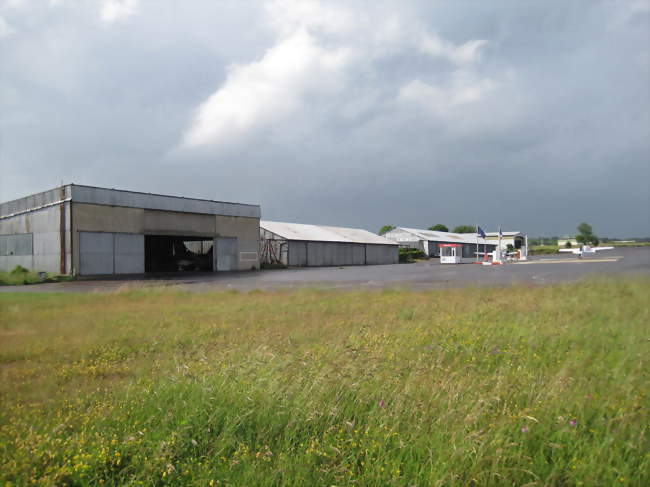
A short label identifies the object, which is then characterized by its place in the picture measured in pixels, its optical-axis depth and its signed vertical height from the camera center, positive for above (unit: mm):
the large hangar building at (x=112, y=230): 30094 +2179
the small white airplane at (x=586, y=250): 81812 +190
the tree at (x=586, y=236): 172500 +6231
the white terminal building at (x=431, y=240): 81250 +2587
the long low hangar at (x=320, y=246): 47719 +1010
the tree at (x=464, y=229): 167625 +9341
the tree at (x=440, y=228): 151900 +8949
